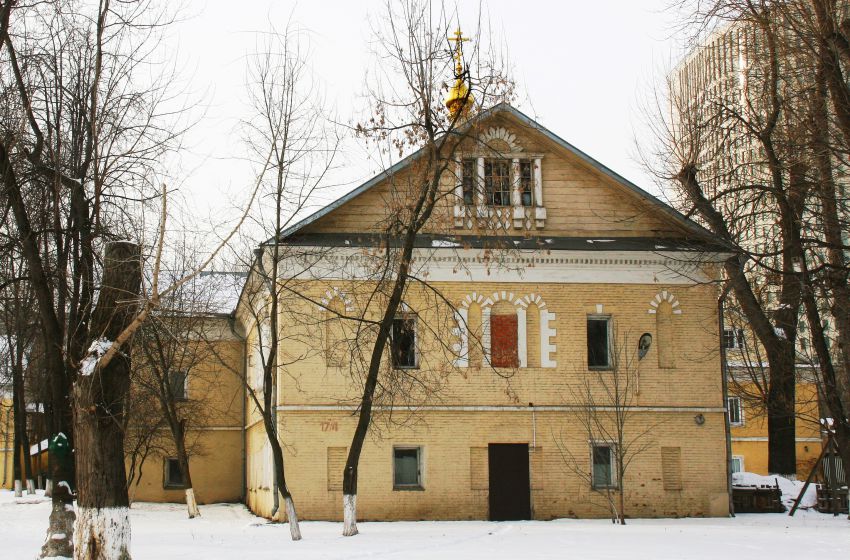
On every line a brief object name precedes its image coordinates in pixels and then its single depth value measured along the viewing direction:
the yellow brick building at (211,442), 33.22
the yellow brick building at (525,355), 22.67
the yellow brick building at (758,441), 40.84
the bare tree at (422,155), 17.58
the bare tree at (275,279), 18.78
